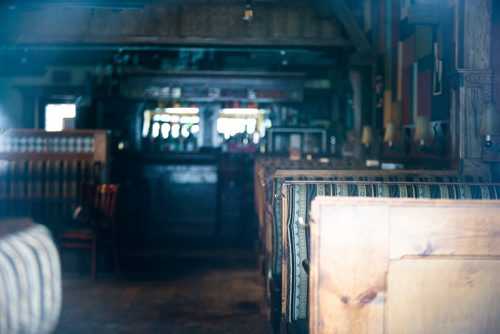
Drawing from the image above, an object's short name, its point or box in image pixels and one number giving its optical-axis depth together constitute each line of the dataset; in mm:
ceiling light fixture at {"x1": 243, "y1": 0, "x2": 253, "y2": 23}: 7250
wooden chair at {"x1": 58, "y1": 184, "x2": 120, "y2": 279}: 5875
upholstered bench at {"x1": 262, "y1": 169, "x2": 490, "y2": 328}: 3785
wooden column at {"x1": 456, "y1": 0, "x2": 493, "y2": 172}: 4750
